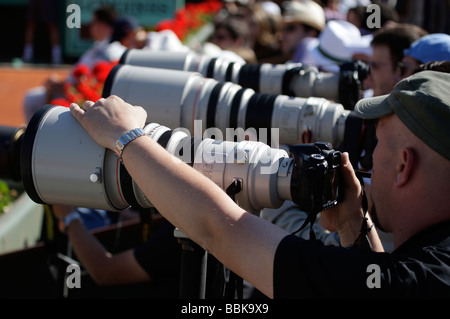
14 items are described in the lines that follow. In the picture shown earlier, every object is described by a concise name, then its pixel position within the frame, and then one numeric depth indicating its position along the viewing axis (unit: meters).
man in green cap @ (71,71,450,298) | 2.78
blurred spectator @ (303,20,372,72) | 9.12
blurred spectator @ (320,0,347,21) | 15.97
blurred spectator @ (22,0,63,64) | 24.22
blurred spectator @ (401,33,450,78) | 5.89
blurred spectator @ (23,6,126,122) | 10.20
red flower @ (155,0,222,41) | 16.73
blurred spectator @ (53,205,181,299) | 5.39
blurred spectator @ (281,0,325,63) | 11.87
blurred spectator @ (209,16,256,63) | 12.46
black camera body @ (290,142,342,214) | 3.22
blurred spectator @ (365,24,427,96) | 6.55
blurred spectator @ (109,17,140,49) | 12.51
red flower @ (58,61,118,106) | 9.10
